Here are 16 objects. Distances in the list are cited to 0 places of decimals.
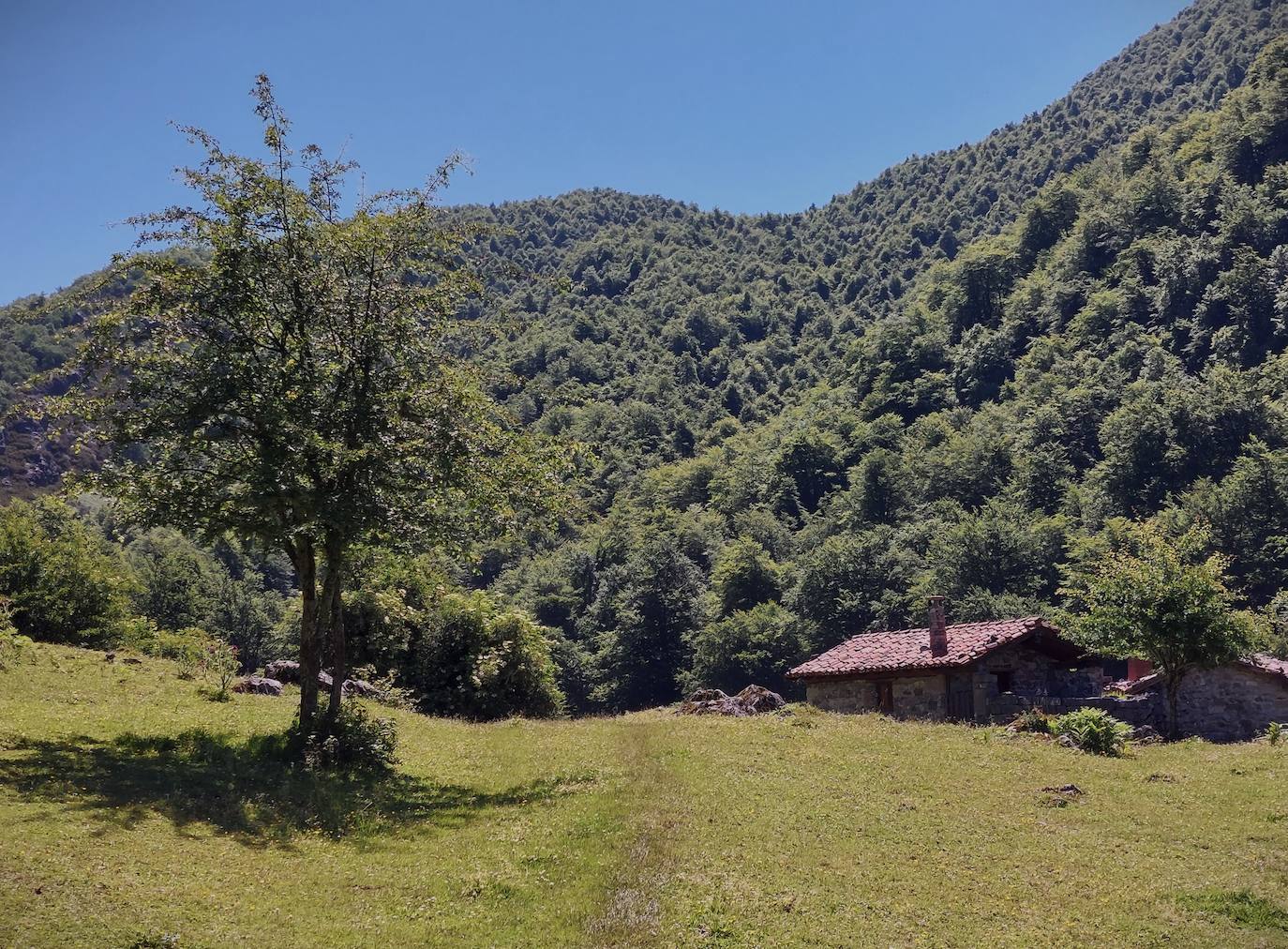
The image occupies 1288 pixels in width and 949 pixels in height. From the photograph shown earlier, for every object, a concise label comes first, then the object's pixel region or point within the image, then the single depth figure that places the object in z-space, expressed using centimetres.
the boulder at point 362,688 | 3400
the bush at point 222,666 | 2681
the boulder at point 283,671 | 3412
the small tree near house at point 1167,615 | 3189
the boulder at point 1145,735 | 3170
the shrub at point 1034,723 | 3097
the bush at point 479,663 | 3769
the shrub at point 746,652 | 8700
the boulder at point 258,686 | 2977
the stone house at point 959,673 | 3762
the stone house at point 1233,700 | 3538
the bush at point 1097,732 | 2731
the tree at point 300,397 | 1952
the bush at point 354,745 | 1978
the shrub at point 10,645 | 2462
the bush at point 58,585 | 3262
